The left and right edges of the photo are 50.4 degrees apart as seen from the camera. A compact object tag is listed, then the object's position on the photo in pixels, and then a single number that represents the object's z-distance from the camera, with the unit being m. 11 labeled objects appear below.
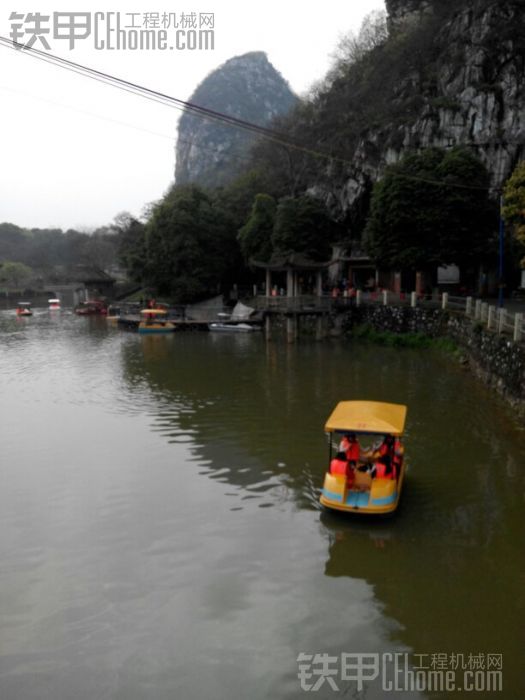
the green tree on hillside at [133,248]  56.31
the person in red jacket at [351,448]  11.62
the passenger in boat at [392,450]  11.51
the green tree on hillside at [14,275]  93.12
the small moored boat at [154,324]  46.84
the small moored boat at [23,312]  68.44
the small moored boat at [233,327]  45.31
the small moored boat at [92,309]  68.25
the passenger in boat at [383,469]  11.17
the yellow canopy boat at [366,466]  10.80
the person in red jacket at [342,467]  11.27
